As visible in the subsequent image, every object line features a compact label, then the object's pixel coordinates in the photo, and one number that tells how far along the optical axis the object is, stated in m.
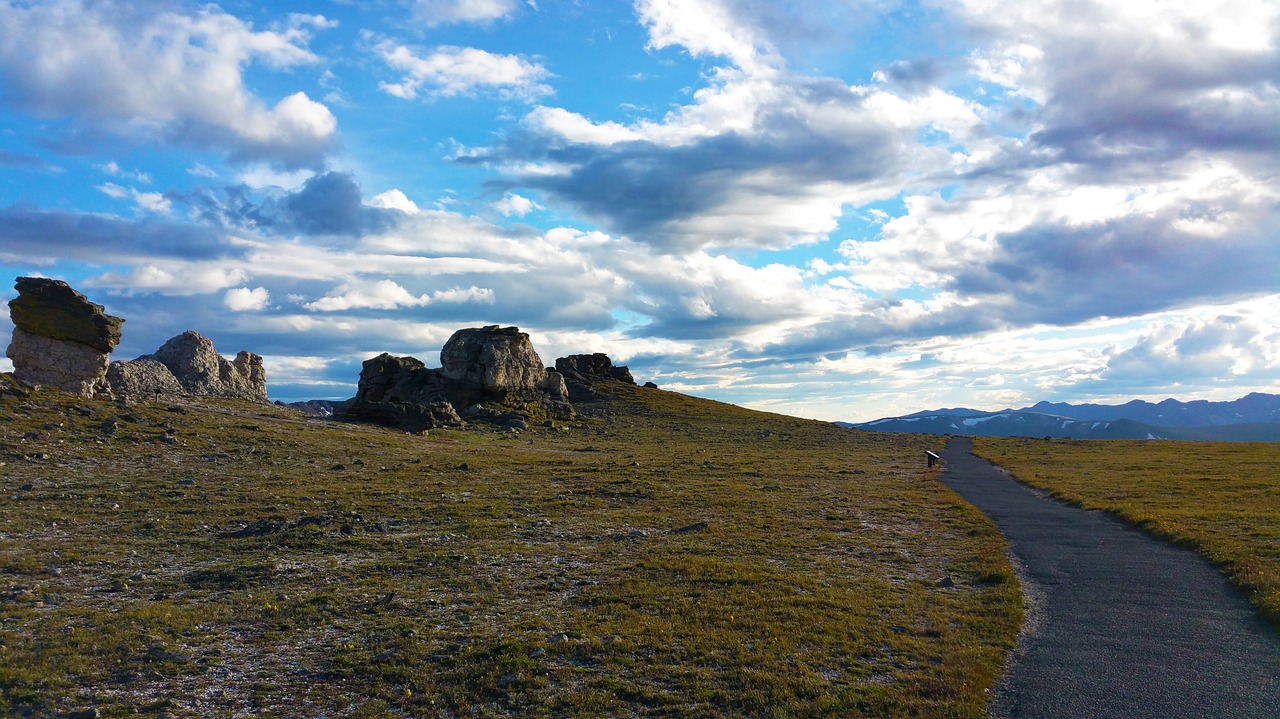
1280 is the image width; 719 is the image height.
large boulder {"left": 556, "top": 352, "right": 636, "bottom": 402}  150.25
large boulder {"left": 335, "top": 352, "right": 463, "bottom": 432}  78.50
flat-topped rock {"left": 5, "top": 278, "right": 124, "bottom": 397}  53.38
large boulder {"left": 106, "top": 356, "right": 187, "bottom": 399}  70.38
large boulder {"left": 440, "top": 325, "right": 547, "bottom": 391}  97.00
